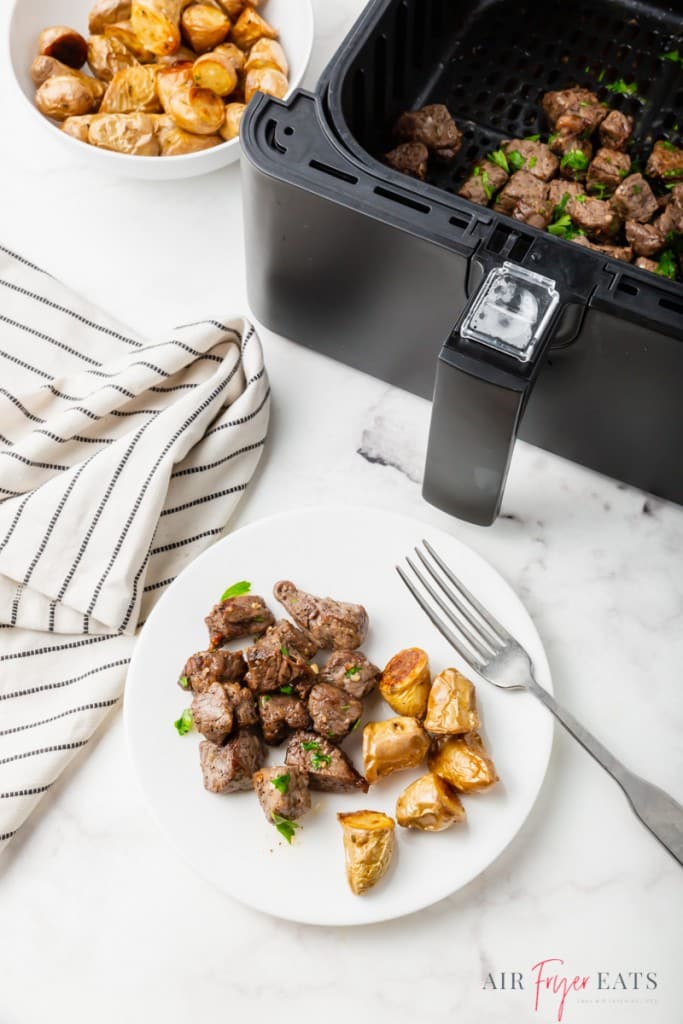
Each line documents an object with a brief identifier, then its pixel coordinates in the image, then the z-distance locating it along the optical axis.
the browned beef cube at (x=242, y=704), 1.01
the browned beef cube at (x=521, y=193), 1.17
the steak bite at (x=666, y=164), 1.18
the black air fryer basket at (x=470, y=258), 0.96
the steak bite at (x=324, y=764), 0.98
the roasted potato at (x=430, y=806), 0.95
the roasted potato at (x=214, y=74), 1.23
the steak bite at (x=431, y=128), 1.19
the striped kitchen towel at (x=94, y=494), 1.08
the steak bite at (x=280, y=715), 1.01
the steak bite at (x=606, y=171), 1.19
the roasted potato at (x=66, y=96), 1.25
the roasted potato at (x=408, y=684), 1.01
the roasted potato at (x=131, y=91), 1.25
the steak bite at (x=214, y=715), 1.00
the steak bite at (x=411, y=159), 1.17
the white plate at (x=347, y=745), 0.96
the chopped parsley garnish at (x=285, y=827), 0.97
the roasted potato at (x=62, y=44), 1.28
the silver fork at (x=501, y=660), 0.96
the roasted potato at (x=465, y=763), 0.97
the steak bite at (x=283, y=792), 0.96
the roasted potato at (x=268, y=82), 1.24
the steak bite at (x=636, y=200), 1.15
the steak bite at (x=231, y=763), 0.98
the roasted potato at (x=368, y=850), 0.94
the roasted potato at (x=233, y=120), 1.24
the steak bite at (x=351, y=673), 1.02
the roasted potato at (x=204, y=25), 1.27
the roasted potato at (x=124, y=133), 1.23
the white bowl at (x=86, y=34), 1.23
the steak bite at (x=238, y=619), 1.05
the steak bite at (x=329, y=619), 1.04
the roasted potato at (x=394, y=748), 0.98
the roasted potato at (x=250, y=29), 1.30
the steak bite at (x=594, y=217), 1.15
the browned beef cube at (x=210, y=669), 1.03
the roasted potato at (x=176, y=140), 1.24
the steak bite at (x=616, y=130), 1.21
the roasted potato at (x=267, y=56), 1.27
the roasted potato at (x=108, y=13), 1.30
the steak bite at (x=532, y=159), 1.19
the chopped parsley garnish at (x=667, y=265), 1.13
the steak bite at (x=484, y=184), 1.17
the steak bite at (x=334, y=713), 1.00
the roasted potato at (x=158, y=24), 1.25
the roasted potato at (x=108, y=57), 1.28
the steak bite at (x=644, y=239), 1.13
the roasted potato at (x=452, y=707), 0.99
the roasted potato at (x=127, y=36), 1.29
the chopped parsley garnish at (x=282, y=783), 0.96
